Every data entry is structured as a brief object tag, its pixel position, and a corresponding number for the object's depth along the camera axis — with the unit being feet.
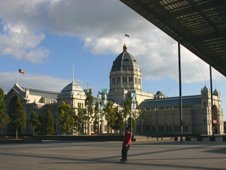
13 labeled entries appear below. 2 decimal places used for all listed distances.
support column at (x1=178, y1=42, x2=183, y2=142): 156.66
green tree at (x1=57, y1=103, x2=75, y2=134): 303.48
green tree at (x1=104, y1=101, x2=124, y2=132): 305.73
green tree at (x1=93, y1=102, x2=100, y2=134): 296.67
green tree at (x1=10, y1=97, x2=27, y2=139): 254.47
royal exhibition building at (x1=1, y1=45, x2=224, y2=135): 463.05
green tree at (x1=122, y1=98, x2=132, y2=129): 323.57
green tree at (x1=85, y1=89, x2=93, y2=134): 283.18
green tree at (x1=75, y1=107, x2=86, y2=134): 304.69
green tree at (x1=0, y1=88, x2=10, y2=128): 227.40
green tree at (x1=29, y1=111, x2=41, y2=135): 305.73
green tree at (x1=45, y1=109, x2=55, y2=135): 299.21
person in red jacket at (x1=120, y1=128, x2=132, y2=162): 65.77
